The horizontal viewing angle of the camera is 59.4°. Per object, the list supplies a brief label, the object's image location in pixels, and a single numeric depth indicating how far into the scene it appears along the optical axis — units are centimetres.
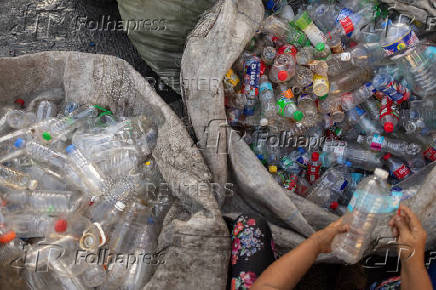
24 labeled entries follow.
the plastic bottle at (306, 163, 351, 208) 226
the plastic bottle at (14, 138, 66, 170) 211
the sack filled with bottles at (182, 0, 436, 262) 196
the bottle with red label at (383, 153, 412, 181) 217
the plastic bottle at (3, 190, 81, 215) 194
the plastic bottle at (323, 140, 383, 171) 225
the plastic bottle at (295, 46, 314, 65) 217
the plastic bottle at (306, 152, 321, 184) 231
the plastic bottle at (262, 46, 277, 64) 221
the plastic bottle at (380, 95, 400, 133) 213
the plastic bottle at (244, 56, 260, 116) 216
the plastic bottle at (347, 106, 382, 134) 225
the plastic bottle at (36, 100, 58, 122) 225
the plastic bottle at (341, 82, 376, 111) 218
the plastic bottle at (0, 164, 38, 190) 192
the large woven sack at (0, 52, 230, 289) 171
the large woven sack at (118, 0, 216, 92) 223
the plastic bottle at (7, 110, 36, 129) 218
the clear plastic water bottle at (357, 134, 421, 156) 217
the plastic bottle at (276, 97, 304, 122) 212
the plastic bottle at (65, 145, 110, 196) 202
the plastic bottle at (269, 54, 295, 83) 215
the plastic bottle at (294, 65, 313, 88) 217
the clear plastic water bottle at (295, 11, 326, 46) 226
